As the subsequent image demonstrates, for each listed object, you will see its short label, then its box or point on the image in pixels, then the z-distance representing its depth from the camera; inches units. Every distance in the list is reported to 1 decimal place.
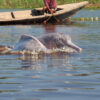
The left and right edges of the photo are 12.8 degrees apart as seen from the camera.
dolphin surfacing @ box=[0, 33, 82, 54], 508.4
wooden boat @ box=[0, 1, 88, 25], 1234.1
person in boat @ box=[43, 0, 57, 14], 1290.1
